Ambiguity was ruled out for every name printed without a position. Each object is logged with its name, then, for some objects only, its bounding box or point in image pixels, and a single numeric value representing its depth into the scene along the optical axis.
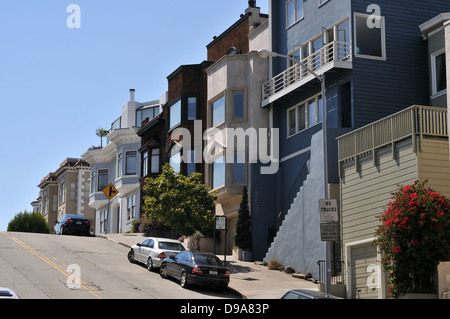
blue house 31.70
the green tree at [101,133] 86.53
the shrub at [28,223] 57.34
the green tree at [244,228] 36.81
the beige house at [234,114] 39.09
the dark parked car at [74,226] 48.22
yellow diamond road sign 49.81
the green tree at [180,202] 34.84
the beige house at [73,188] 81.06
